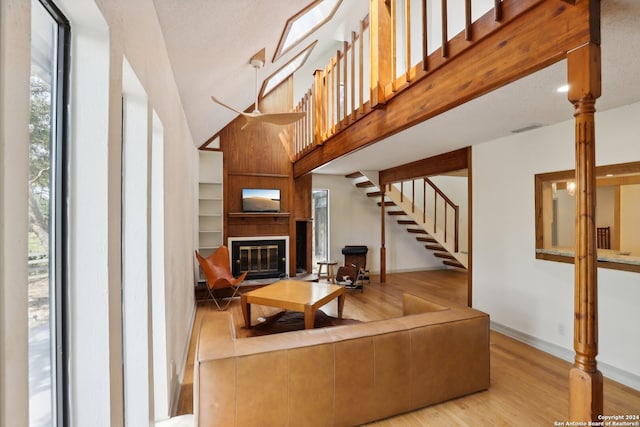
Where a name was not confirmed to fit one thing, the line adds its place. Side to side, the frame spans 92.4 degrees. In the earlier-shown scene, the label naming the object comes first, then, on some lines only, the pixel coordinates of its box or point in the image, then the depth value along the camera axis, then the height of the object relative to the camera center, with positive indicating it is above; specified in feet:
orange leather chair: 14.40 -2.77
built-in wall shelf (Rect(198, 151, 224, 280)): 19.22 +0.85
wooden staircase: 22.05 -0.43
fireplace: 19.56 -2.60
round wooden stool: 19.85 -3.89
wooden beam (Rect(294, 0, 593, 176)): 4.65 +2.89
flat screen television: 19.77 +1.07
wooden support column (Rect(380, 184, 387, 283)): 20.88 -2.69
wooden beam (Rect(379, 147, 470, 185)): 14.25 +2.56
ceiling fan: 10.02 +3.61
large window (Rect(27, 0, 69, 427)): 2.83 +0.05
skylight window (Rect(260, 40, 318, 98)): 17.34 +8.89
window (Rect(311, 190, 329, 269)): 23.57 -0.75
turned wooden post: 4.49 -0.50
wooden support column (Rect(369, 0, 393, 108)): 9.25 +5.12
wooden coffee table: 10.90 -3.12
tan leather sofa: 5.71 -3.20
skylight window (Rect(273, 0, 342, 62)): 10.25 +6.78
